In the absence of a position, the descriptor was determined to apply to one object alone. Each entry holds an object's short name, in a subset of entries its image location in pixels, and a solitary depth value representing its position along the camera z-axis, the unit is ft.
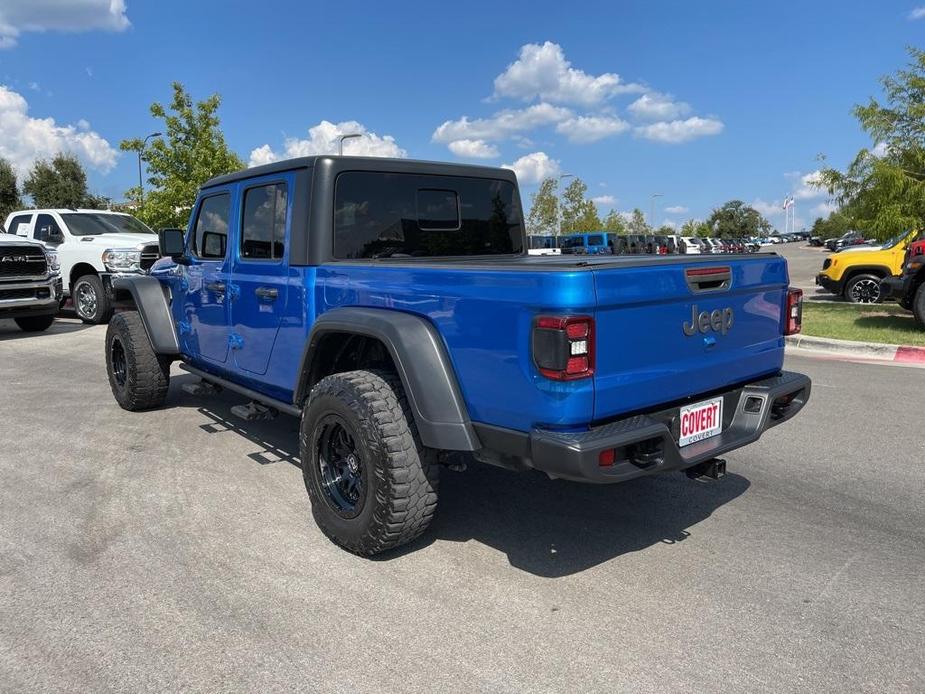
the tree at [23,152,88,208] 144.15
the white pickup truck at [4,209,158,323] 40.42
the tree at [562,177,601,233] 148.36
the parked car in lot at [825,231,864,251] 147.13
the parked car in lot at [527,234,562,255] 111.86
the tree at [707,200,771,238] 344.82
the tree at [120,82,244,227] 67.46
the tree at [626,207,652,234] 235.13
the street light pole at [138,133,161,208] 71.73
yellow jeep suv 46.06
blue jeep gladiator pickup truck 9.05
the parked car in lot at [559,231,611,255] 107.76
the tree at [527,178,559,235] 142.82
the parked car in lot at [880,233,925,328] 32.24
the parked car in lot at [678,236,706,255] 121.19
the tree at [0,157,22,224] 137.28
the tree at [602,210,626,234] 183.95
